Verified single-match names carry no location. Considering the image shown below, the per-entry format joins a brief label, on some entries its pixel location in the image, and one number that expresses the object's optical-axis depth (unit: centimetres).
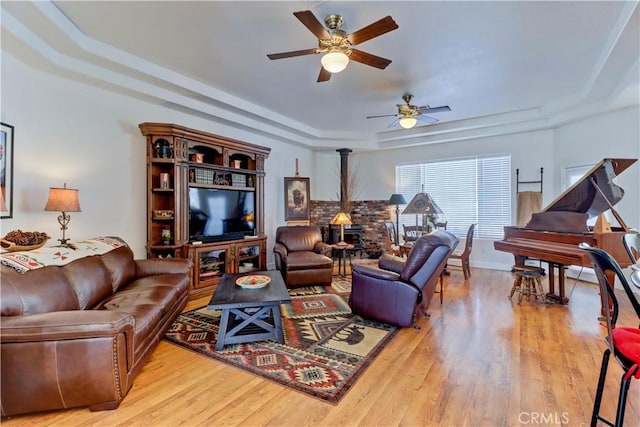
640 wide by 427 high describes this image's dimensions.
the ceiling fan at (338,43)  235
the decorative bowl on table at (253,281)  298
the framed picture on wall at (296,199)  635
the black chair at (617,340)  137
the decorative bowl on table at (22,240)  255
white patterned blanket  216
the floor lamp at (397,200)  652
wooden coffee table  262
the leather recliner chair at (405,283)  298
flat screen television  437
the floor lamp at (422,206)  528
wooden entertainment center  399
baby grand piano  302
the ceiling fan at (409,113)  422
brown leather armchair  450
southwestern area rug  218
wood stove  689
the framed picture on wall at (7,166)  279
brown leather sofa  169
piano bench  381
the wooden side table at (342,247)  518
